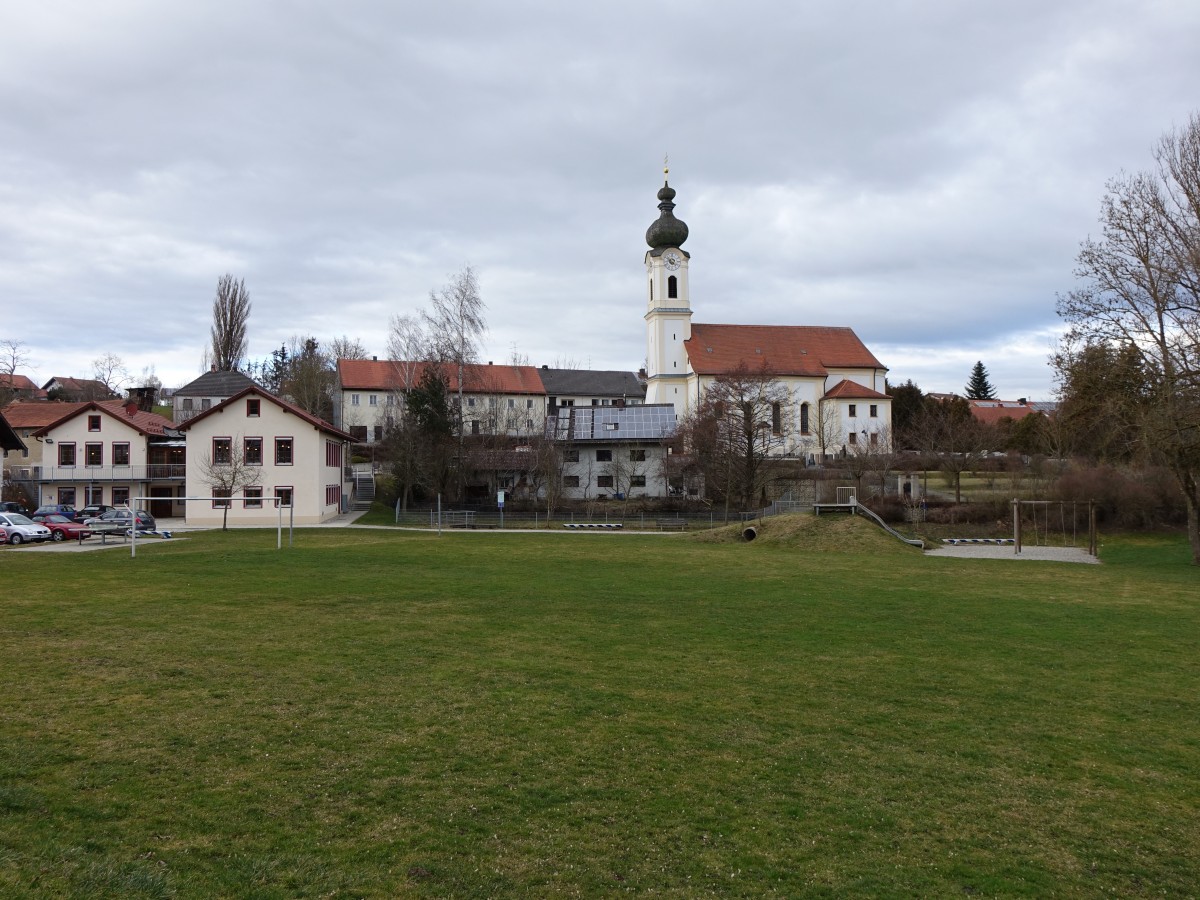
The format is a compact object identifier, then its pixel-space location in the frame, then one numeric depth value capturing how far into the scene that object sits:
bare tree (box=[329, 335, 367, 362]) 109.25
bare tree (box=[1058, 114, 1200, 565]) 28.52
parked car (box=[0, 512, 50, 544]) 35.81
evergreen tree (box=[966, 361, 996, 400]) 121.31
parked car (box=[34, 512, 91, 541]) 38.04
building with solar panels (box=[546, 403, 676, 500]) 63.56
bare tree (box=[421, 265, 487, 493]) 55.91
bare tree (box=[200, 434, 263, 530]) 46.16
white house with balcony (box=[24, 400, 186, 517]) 53.16
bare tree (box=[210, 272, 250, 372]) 86.31
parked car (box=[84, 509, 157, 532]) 36.12
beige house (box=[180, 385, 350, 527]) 48.12
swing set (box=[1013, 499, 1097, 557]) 40.82
